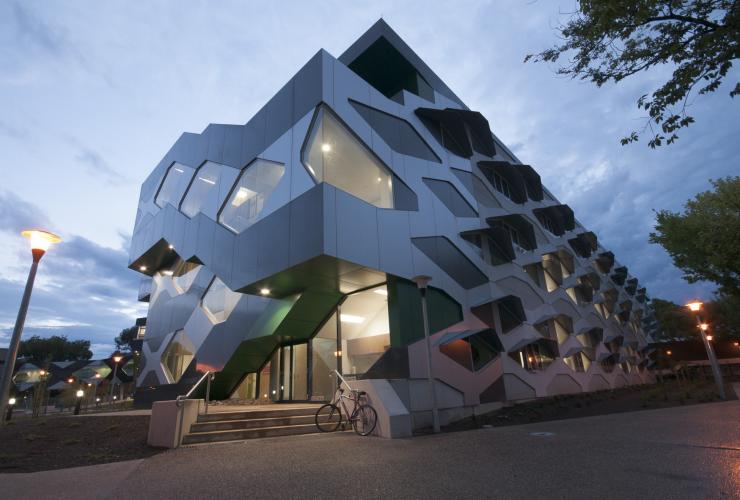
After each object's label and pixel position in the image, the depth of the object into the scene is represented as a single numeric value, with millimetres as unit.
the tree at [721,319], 35375
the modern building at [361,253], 12945
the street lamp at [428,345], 10044
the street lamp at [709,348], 15328
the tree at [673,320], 46216
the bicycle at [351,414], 9383
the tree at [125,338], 77312
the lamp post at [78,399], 17866
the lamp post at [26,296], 5262
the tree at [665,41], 5754
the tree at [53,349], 63375
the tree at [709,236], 16953
